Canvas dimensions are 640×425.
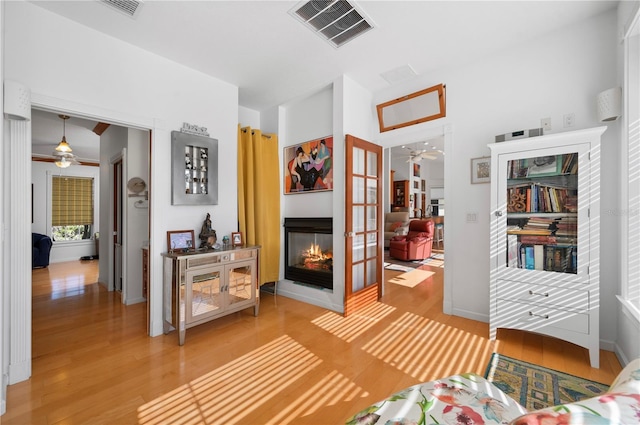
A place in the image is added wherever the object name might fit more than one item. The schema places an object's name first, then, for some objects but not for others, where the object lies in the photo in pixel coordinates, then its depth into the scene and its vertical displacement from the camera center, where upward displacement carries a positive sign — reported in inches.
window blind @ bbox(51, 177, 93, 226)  269.0 +13.0
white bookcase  83.4 -8.3
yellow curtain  143.2 +9.7
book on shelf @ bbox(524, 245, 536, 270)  95.4 -16.1
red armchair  248.5 -28.0
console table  101.1 -28.8
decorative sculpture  119.3 -10.0
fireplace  141.9 -21.2
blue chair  229.0 -31.4
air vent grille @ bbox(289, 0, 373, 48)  85.3 +64.9
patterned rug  68.4 -46.9
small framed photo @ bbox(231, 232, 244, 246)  129.6 -12.4
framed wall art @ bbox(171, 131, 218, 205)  114.2 +19.3
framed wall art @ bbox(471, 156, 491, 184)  113.3 +18.0
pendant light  177.4 +46.0
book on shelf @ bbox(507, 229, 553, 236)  94.0 -6.9
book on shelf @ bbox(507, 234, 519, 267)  98.3 -13.8
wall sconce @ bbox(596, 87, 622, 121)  82.8 +33.3
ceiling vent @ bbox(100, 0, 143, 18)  82.2 +63.9
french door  128.0 -5.9
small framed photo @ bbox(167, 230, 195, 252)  112.6 -11.4
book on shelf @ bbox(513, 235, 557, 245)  92.7 -9.6
